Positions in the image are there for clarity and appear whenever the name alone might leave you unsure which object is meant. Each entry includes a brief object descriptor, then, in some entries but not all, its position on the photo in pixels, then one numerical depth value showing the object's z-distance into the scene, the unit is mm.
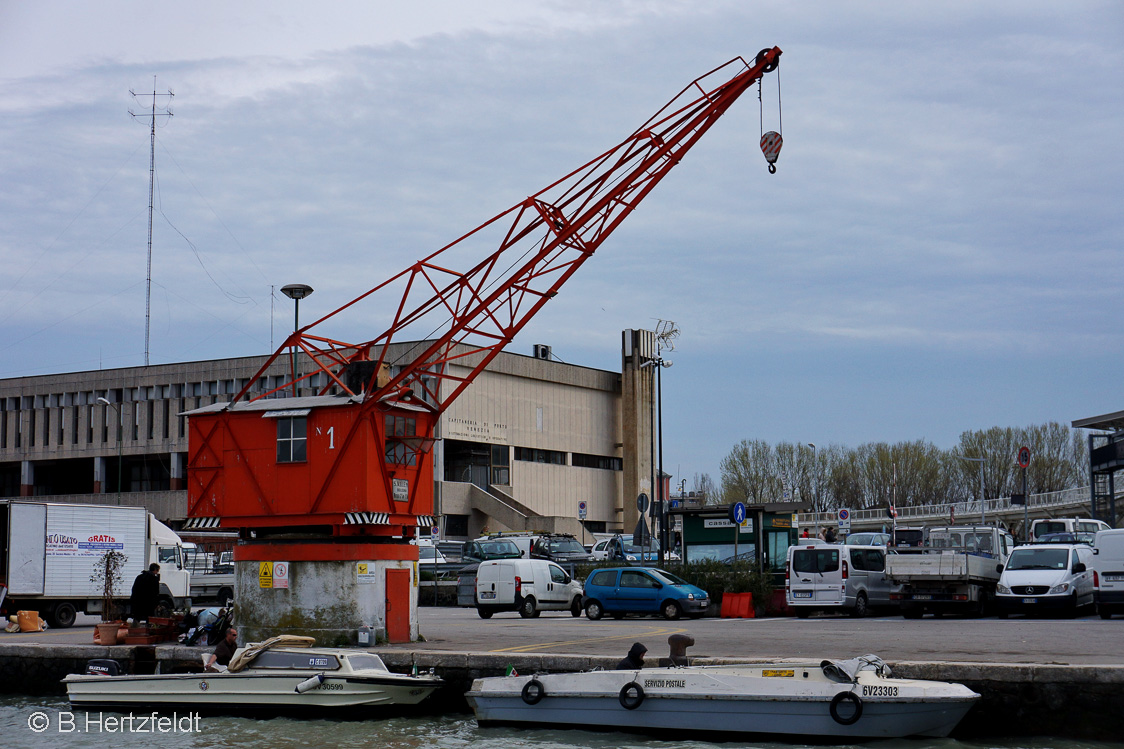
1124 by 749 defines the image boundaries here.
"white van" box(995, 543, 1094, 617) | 26734
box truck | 29766
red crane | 22031
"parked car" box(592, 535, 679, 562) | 49469
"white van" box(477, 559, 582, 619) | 32781
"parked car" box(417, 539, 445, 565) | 48719
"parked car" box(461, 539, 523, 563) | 45219
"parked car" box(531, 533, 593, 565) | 45875
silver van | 29750
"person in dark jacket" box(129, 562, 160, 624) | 22859
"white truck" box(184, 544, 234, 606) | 41250
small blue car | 30000
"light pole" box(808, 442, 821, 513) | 102938
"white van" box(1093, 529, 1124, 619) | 25000
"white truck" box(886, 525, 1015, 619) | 27688
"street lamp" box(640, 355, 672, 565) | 47200
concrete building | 74000
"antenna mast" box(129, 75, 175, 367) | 66838
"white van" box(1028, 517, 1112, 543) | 43844
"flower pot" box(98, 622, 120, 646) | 22344
